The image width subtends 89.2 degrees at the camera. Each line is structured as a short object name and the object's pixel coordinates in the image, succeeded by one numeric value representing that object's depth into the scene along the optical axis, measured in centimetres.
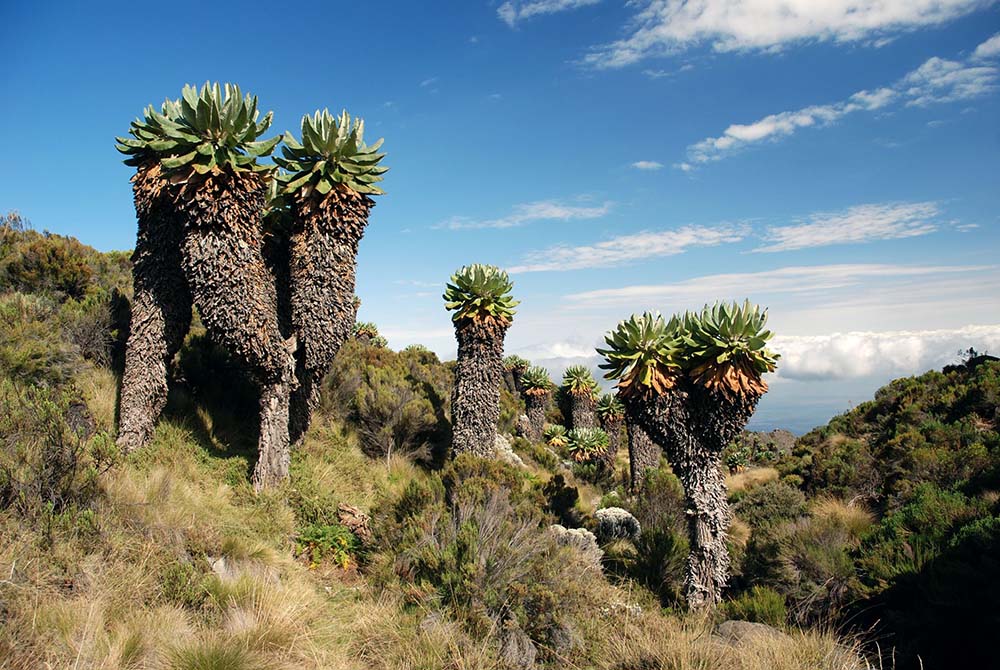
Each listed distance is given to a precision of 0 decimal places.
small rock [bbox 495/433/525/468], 1437
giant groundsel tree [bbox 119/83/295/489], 737
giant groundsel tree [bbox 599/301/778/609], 783
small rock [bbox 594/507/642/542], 1076
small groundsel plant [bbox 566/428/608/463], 2050
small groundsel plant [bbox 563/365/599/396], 2394
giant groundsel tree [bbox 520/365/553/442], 2378
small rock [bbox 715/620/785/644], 497
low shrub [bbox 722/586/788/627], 633
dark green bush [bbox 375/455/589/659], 502
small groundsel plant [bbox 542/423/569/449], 2205
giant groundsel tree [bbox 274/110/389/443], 870
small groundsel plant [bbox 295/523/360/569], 711
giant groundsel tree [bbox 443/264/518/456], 1265
